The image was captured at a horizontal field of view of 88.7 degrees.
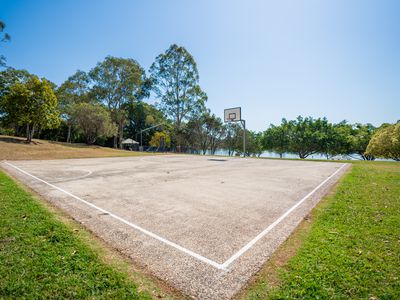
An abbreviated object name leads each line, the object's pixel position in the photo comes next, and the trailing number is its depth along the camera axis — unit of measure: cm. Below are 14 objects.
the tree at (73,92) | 3719
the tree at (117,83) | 3672
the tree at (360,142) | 4188
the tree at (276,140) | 4790
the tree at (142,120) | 4759
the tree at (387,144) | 2720
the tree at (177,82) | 3697
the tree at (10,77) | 2902
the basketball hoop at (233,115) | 2889
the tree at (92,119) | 3144
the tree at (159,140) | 4344
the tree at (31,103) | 2184
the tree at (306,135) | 4344
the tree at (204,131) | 4383
